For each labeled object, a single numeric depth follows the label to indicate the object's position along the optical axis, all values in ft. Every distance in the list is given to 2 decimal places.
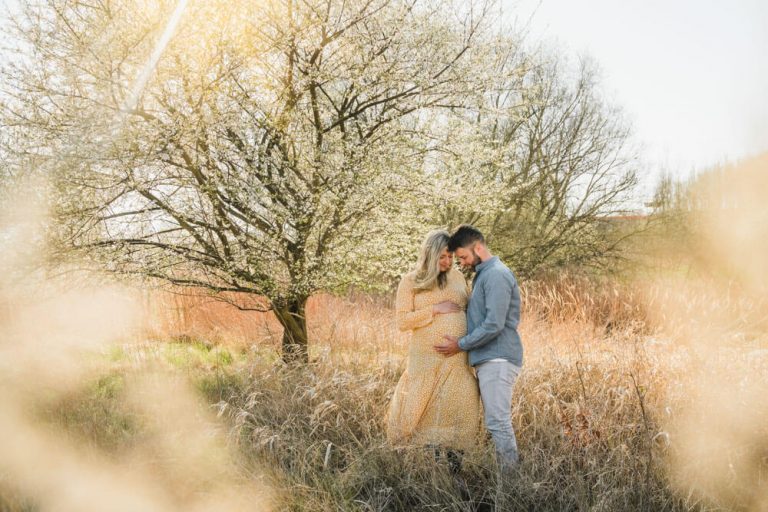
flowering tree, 19.93
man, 13.88
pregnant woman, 14.74
